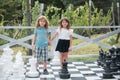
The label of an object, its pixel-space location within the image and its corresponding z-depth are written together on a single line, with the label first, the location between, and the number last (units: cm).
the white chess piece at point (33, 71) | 656
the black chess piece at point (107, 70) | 646
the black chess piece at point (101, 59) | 750
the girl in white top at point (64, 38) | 691
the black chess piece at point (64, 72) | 645
